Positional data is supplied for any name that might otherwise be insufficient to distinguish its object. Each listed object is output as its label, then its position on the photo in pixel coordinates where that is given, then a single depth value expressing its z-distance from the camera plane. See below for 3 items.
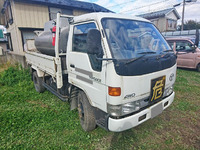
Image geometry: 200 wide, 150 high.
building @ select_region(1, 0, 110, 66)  10.24
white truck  2.00
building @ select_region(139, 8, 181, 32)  22.78
